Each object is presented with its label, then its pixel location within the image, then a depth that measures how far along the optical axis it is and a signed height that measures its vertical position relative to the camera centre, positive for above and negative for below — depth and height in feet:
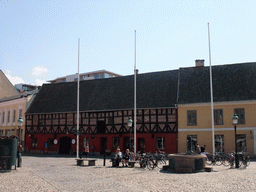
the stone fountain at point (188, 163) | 55.01 -5.93
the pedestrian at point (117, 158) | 68.64 -6.30
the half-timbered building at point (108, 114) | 105.09 +6.43
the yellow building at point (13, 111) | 136.87 +9.26
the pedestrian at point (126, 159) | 68.53 -6.48
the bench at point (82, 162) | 71.15 -7.51
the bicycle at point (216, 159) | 70.23 -6.66
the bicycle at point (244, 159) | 63.29 -6.04
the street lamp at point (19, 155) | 65.92 -5.42
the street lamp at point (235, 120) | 65.97 +2.36
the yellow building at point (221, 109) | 94.53 +7.12
